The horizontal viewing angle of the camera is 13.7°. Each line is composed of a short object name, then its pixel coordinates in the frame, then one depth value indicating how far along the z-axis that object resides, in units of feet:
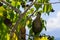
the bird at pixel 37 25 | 13.30
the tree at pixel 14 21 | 9.68
